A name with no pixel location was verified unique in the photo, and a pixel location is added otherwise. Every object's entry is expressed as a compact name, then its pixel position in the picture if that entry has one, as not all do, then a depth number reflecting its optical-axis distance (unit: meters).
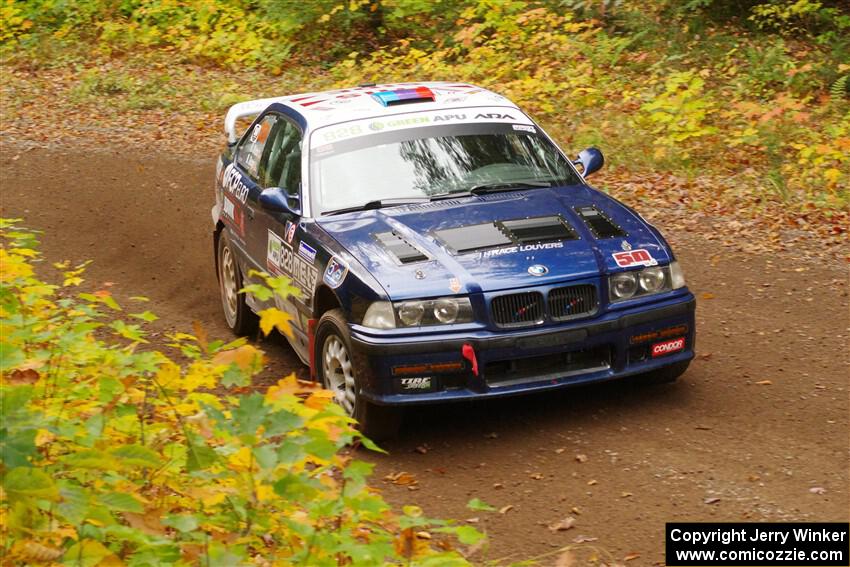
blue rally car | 12.82
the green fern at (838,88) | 27.02
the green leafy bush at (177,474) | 7.42
